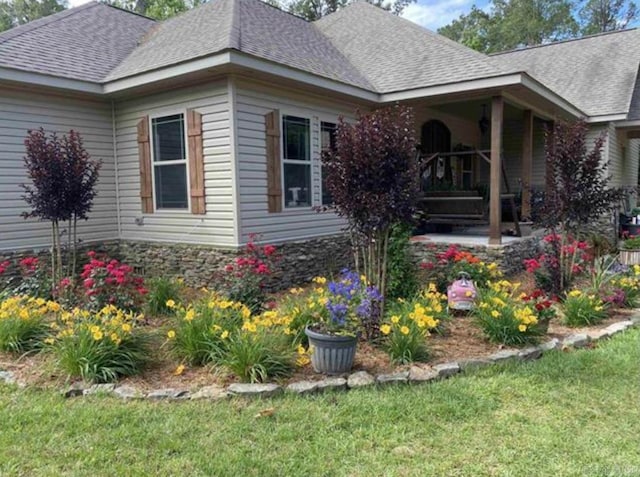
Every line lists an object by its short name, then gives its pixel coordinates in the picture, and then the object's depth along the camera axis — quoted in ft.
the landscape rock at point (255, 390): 10.77
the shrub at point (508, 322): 13.62
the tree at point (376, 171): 13.51
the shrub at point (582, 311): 16.19
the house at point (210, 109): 21.36
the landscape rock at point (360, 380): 11.30
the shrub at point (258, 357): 11.39
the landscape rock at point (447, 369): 11.92
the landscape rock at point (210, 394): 10.73
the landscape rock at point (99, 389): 10.98
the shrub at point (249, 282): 16.81
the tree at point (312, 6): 80.89
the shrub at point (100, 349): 11.68
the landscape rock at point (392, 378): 11.44
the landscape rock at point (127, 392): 10.82
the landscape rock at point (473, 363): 12.29
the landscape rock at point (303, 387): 10.96
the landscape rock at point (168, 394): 10.78
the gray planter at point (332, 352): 11.53
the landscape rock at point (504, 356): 12.72
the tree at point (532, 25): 103.40
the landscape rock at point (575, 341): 14.11
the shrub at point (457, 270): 19.04
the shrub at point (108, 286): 15.75
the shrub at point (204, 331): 12.41
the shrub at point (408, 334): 12.54
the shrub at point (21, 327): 13.55
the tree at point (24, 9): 94.27
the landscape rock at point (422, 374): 11.56
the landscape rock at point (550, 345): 13.62
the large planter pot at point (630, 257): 27.84
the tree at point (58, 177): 17.30
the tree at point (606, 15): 102.27
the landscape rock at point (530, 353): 13.03
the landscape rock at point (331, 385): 11.12
